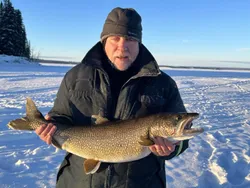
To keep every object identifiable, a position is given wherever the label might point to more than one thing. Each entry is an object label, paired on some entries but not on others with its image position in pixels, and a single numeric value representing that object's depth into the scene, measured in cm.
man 162
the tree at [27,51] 2974
